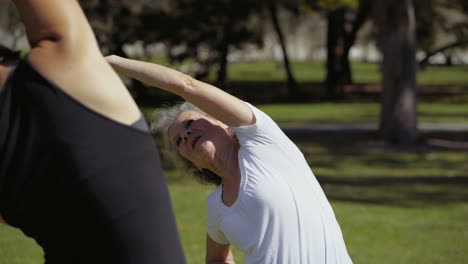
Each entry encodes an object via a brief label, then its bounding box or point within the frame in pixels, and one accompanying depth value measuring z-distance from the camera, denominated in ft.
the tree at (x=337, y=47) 118.11
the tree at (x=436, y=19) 96.22
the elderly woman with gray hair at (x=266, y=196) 9.96
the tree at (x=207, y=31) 111.04
